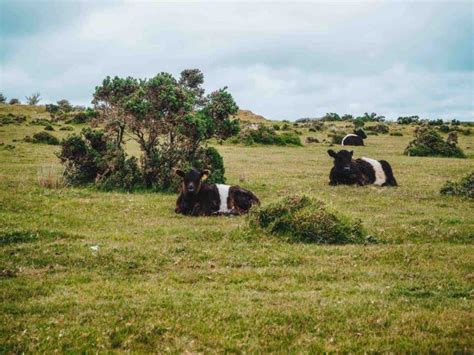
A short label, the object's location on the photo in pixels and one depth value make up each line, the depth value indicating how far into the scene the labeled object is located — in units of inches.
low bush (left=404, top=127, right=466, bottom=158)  1578.5
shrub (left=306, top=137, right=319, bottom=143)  2058.3
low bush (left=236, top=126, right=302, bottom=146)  1947.6
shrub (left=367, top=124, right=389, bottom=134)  2508.6
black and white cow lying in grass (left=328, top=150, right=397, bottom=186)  957.8
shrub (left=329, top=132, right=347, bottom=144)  2045.8
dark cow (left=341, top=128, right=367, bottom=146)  1897.1
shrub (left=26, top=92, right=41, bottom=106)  4586.6
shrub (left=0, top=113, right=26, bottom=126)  2215.2
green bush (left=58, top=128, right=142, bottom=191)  884.0
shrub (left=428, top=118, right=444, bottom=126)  2931.4
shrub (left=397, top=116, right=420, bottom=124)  3194.9
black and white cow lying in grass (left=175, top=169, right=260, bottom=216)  696.4
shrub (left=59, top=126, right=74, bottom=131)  2124.3
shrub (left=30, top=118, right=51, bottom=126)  2264.1
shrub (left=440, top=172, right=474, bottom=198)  813.2
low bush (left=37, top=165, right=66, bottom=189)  854.5
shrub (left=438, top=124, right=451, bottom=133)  2357.2
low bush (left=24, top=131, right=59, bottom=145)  1706.4
